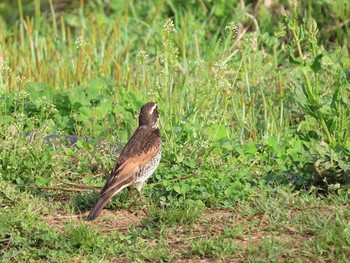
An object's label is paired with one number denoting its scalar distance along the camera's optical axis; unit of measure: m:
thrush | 13.24
